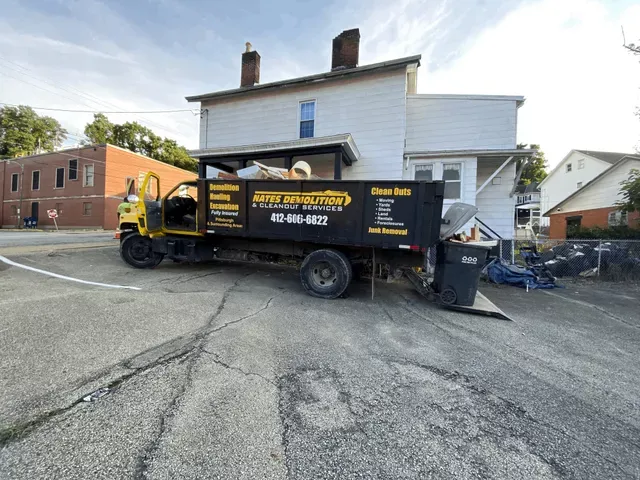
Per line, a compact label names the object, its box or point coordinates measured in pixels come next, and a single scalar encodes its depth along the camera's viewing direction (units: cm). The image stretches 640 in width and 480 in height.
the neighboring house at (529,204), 2906
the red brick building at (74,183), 2545
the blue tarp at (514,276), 786
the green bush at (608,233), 1096
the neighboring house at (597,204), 1691
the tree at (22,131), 3550
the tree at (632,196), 976
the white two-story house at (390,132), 964
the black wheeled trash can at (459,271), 492
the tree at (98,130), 3541
